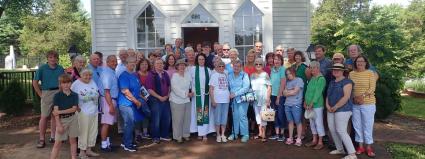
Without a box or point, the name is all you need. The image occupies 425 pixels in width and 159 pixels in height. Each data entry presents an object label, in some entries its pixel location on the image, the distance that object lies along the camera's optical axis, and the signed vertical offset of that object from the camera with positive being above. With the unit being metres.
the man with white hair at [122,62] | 6.96 +0.18
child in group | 5.54 -0.55
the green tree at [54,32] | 41.16 +4.28
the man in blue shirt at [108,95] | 6.29 -0.37
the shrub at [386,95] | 9.99 -0.63
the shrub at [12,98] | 10.92 -0.71
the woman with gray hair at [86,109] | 5.87 -0.55
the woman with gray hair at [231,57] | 7.30 +0.26
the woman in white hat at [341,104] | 6.03 -0.51
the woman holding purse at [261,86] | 7.12 -0.27
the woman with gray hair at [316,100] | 6.46 -0.48
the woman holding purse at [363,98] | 6.06 -0.44
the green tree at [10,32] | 41.84 +4.40
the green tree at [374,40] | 15.06 +1.20
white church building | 11.29 +1.44
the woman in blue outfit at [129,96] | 6.41 -0.40
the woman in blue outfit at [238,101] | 7.14 -0.55
